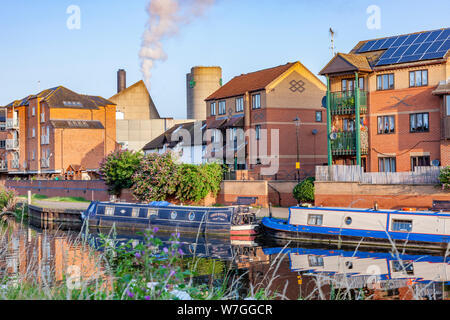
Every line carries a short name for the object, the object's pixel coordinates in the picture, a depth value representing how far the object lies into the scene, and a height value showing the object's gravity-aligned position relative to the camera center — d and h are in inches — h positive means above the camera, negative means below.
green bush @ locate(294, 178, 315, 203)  1222.3 -54.4
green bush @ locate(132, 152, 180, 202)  1414.9 -24.4
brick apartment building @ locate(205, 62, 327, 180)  1593.3 +153.6
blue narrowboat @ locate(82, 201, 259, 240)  1133.9 -110.6
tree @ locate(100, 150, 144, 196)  1593.3 +0.3
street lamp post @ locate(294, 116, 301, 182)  1359.5 +46.7
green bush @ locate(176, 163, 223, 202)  1416.1 -37.8
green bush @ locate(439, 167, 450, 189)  1029.2 -23.7
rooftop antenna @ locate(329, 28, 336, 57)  1340.2 +318.5
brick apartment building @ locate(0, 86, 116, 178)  2226.9 +158.5
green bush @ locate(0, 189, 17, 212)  1588.3 -80.0
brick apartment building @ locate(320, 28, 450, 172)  1139.9 +132.9
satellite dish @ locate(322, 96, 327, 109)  1318.9 +152.5
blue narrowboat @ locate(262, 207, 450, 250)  906.1 -109.0
